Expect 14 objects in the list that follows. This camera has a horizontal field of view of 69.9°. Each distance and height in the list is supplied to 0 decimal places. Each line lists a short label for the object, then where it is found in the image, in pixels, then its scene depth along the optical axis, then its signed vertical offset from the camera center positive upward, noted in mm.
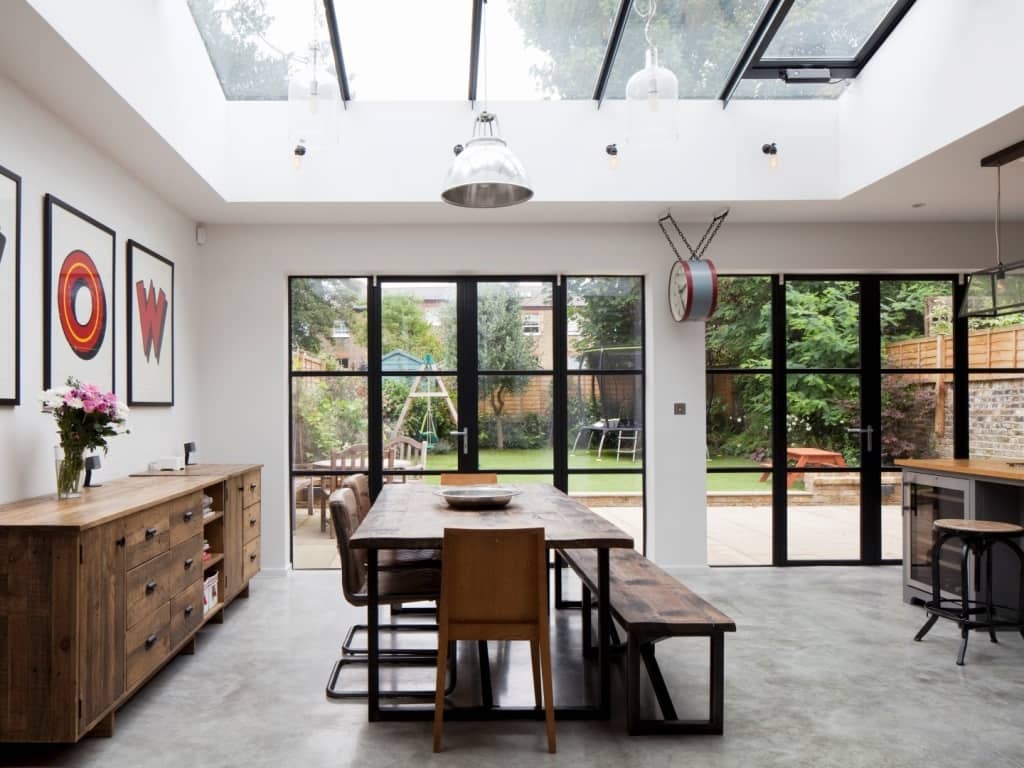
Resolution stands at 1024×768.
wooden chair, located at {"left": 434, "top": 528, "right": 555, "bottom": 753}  2836 -786
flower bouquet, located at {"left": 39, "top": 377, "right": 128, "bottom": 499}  3262 -137
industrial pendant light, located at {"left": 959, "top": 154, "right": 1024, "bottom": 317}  4227 +580
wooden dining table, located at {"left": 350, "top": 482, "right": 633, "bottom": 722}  2957 -608
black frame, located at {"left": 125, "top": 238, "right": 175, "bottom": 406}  4434 +575
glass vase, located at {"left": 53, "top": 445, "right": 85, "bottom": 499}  3293 -359
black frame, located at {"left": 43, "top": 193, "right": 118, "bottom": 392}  3512 +570
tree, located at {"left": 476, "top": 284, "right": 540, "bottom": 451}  6039 +361
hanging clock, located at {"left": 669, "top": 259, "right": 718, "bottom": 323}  5383 +742
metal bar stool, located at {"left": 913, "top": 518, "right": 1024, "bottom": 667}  3960 -987
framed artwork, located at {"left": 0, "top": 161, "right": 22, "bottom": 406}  3186 +468
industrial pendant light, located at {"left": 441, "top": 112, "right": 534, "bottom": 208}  3158 +976
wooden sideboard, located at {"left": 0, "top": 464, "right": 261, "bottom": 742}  2627 -834
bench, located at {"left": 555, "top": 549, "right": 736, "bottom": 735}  2980 -971
